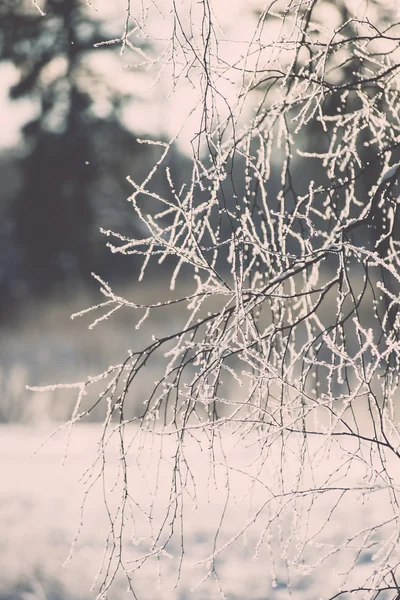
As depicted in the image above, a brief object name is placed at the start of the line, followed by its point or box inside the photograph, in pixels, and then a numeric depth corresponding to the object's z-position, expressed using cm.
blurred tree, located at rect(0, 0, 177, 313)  3509
